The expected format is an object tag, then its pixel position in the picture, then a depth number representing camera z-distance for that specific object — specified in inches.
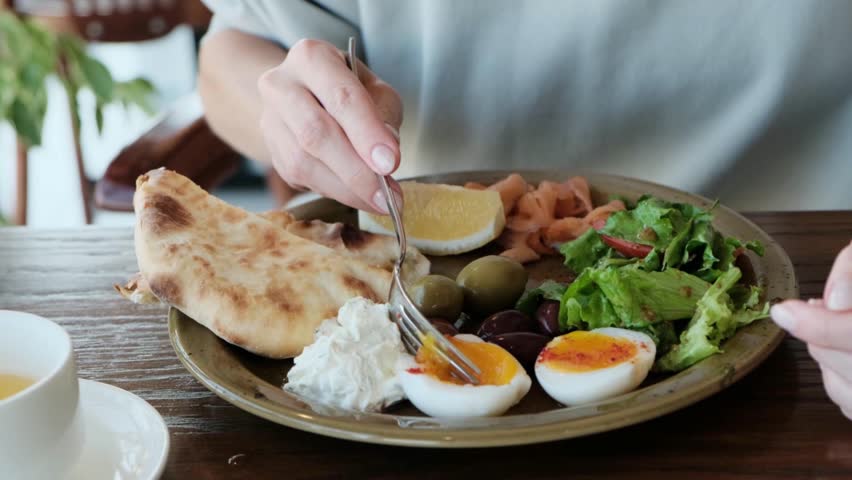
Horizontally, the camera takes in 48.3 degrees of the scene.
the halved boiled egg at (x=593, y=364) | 42.3
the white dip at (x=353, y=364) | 42.8
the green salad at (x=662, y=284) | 45.1
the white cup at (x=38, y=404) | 33.9
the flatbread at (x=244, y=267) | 47.3
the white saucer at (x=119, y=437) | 37.5
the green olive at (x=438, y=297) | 51.6
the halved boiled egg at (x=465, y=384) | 41.2
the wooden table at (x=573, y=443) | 39.4
